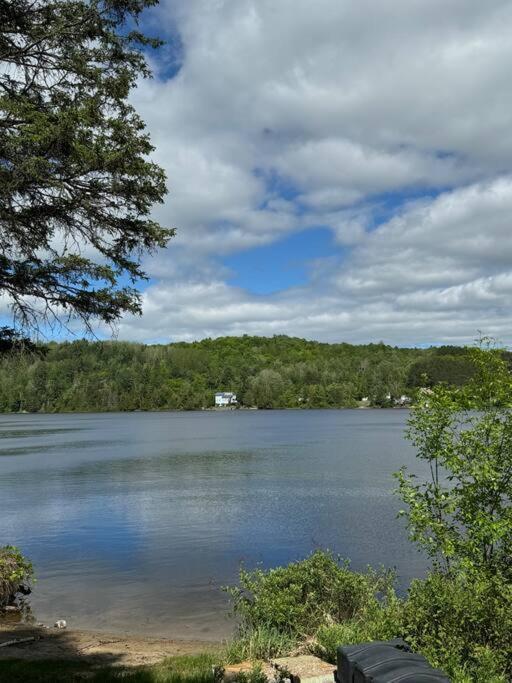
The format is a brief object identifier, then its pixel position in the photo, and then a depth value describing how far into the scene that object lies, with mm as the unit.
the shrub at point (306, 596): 9820
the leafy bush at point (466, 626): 6473
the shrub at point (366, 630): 7301
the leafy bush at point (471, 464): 8289
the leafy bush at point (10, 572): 15211
